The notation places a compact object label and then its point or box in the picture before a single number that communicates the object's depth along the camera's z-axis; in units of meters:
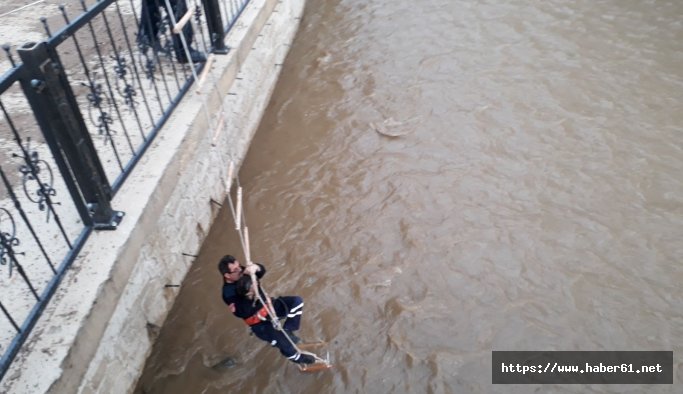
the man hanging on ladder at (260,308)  3.42
